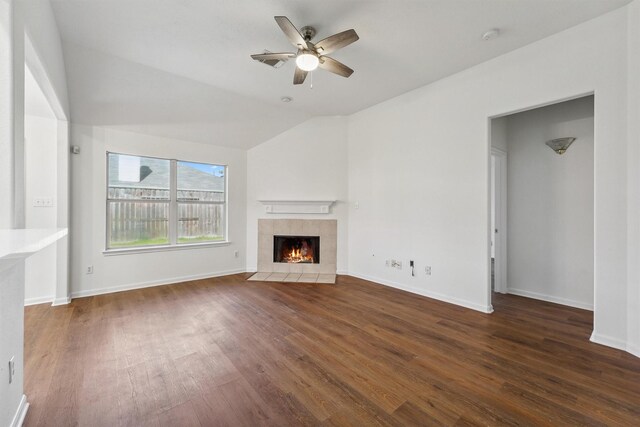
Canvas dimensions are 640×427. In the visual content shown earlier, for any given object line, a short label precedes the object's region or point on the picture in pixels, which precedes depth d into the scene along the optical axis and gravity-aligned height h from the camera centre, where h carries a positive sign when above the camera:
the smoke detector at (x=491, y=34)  2.56 +1.78
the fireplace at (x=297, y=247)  4.98 -0.68
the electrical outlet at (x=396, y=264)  4.08 -0.80
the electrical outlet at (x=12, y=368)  1.40 -0.85
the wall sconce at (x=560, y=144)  3.34 +0.89
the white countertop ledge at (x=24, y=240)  0.78 -0.10
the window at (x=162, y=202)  4.01 +0.18
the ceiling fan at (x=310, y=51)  2.20 +1.49
